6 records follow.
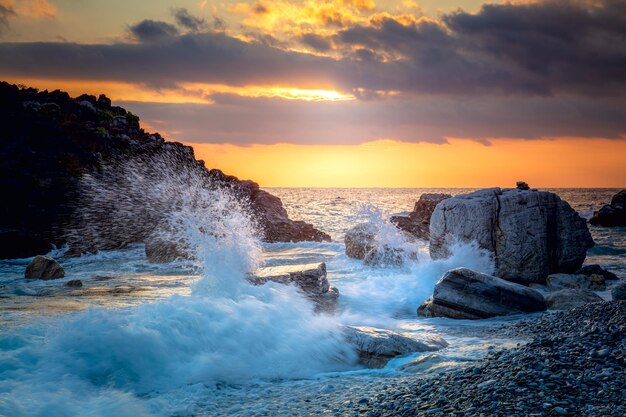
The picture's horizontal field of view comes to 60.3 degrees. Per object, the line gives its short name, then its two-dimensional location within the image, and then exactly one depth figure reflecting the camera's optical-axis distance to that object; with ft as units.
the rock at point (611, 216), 160.66
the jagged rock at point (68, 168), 81.61
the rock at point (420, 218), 113.50
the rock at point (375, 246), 67.67
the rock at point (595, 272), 56.65
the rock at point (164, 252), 69.97
